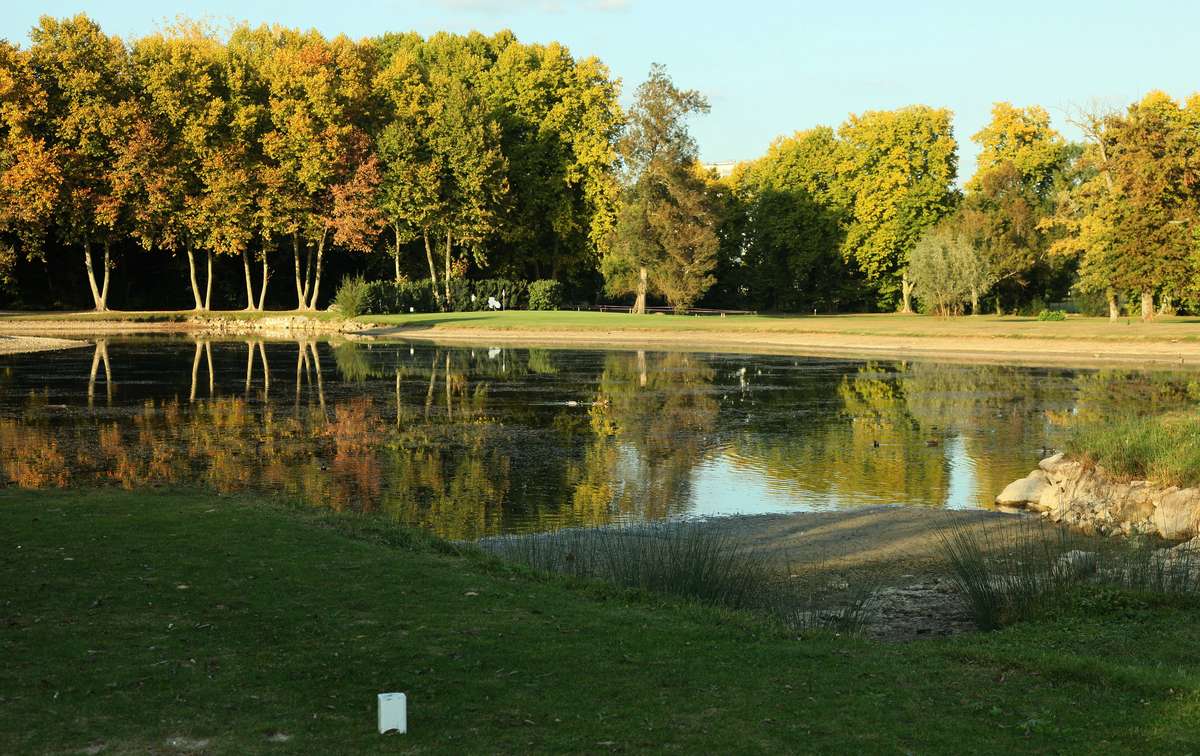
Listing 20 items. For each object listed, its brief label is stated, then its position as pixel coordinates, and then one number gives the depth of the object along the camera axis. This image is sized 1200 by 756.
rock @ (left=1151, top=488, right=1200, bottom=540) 13.60
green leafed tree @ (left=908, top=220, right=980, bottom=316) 67.56
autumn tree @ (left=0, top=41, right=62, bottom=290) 64.12
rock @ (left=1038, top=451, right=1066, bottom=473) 17.67
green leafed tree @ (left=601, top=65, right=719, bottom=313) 72.56
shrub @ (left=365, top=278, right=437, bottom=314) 71.12
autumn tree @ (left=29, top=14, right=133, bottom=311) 66.50
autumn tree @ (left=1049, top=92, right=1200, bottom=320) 57.25
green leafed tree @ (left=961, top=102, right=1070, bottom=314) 72.75
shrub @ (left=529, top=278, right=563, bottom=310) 77.44
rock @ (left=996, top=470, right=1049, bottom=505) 16.38
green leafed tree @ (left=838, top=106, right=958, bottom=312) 84.62
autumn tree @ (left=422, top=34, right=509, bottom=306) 73.00
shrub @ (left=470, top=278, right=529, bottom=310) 77.38
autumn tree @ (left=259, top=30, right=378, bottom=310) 69.81
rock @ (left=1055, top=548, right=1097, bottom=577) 10.27
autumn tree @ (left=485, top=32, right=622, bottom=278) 80.44
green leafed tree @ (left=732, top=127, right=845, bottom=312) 87.44
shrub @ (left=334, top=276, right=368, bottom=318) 67.81
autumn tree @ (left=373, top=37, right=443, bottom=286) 72.62
